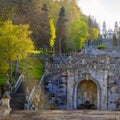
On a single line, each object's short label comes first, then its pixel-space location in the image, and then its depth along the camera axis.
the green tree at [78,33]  69.69
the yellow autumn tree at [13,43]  35.21
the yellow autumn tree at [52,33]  60.72
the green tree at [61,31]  64.56
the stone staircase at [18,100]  31.45
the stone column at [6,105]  27.50
